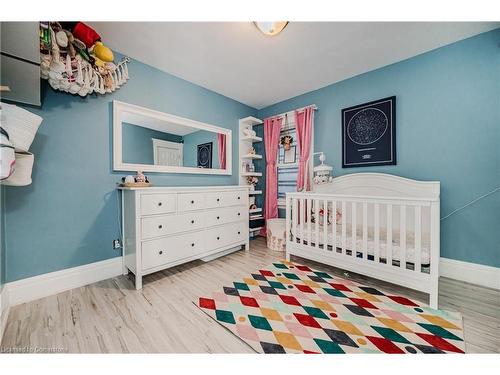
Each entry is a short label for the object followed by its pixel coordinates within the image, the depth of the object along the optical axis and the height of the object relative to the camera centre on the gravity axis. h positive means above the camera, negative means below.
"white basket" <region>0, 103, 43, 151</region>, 1.24 +0.43
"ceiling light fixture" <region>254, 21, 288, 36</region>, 1.54 +1.32
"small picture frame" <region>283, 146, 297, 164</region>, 3.26 +0.53
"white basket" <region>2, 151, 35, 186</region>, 1.31 +0.12
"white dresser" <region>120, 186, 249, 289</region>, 1.77 -0.42
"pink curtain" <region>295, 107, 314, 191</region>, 2.92 +0.70
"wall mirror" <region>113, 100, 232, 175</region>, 2.05 +0.56
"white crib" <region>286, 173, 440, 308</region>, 1.50 -0.49
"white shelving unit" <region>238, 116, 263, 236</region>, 3.34 +0.60
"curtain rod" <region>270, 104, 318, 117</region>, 2.86 +1.22
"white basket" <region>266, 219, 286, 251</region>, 2.76 -0.72
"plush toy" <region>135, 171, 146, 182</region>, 1.98 +0.10
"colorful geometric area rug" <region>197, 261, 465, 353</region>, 1.11 -0.94
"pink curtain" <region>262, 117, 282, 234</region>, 3.33 +0.41
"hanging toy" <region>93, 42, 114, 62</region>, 1.64 +1.18
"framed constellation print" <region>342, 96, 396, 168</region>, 2.28 +0.66
